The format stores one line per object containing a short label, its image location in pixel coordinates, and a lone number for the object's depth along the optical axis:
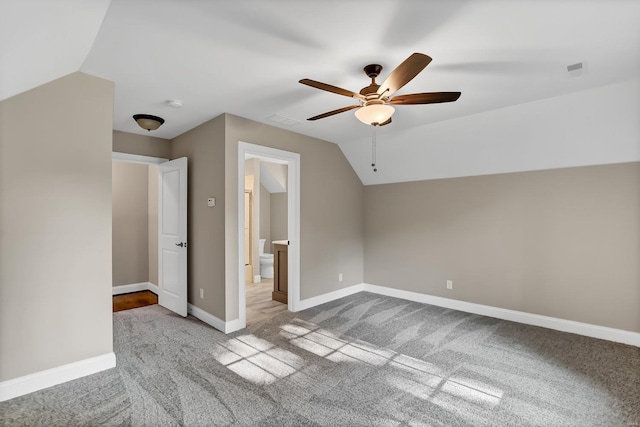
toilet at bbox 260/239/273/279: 6.38
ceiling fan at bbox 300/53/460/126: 2.16
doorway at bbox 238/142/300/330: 4.25
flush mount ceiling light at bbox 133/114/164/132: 3.50
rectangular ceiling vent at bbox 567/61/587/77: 2.44
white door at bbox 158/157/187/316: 4.06
